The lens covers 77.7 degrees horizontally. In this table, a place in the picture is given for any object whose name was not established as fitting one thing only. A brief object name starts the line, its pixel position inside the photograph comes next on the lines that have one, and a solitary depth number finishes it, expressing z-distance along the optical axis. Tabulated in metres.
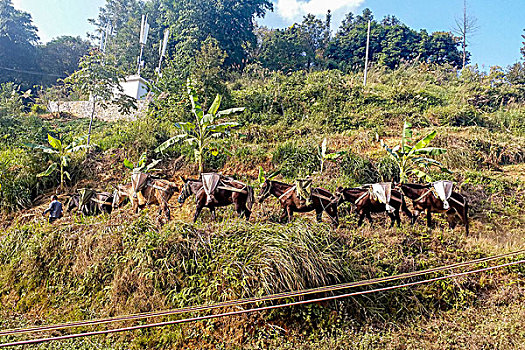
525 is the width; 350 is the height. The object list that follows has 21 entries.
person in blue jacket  6.99
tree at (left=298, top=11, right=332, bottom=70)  29.33
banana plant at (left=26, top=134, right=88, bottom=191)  8.94
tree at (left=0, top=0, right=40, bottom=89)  27.38
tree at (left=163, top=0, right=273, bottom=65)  23.62
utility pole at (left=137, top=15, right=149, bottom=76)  18.51
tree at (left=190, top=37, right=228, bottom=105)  12.90
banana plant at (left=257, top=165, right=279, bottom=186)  6.86
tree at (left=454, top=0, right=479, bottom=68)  23.21
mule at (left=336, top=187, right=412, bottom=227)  6.43
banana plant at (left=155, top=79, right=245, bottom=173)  8.25
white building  17.75
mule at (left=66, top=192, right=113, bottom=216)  7.25
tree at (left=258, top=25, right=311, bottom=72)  25.22
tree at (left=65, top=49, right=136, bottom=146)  10.71
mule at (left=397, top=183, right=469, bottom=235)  6.46
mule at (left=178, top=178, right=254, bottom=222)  6.31
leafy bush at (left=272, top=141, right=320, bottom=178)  9.38
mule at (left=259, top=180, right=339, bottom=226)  6.36
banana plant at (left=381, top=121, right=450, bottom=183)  7.36
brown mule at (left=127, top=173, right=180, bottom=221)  6.71
